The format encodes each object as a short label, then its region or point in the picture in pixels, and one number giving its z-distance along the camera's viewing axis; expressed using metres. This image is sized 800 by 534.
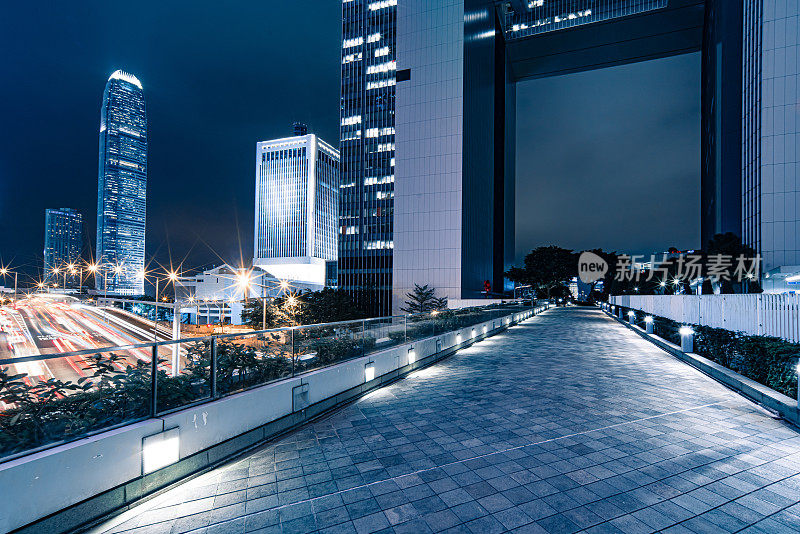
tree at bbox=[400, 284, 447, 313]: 52.75
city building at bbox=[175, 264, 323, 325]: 77.82
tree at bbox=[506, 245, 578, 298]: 65.31
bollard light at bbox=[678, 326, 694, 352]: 12.41
